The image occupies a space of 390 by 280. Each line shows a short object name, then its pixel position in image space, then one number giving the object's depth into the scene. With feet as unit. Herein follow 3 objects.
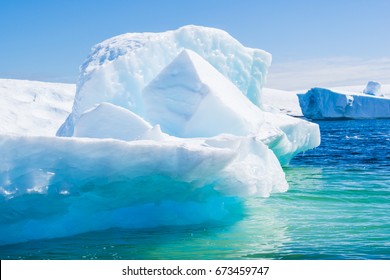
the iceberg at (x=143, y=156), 17.79
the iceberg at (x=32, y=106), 39.50
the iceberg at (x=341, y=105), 134.51
